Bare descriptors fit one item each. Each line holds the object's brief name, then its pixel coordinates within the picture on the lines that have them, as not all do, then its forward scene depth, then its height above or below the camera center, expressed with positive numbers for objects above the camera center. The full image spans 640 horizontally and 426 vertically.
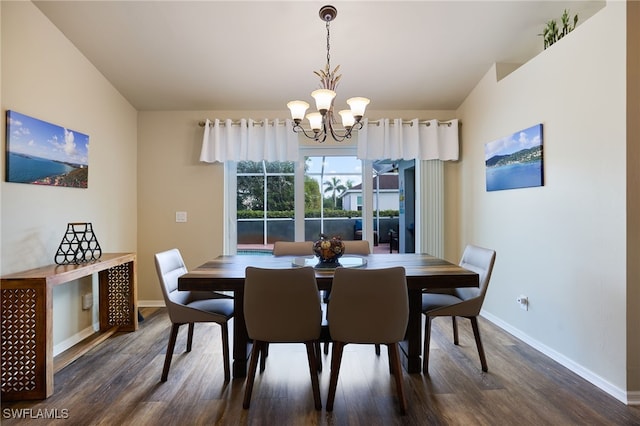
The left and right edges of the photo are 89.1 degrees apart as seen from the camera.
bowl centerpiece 2.35 -0.28
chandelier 2.13 +0.73
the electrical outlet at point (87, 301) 2.92 -0.79
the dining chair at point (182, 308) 2.16 -0.66
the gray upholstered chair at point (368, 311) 1.78 -0.55
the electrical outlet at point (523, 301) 2.85 -0.80
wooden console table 1.98 -0.75
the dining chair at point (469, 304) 2.28 -0.67
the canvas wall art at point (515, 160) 2.66 +0.46
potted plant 2.53 +1.47
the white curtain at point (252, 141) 3.73 +0.83
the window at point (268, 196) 4.04 +0.22
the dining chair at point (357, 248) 3.00 -0.33
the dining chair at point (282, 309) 1.80 -0.55
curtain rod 3.77 +1.05
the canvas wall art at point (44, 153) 2.22 +0.47
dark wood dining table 1.98 -0.41
